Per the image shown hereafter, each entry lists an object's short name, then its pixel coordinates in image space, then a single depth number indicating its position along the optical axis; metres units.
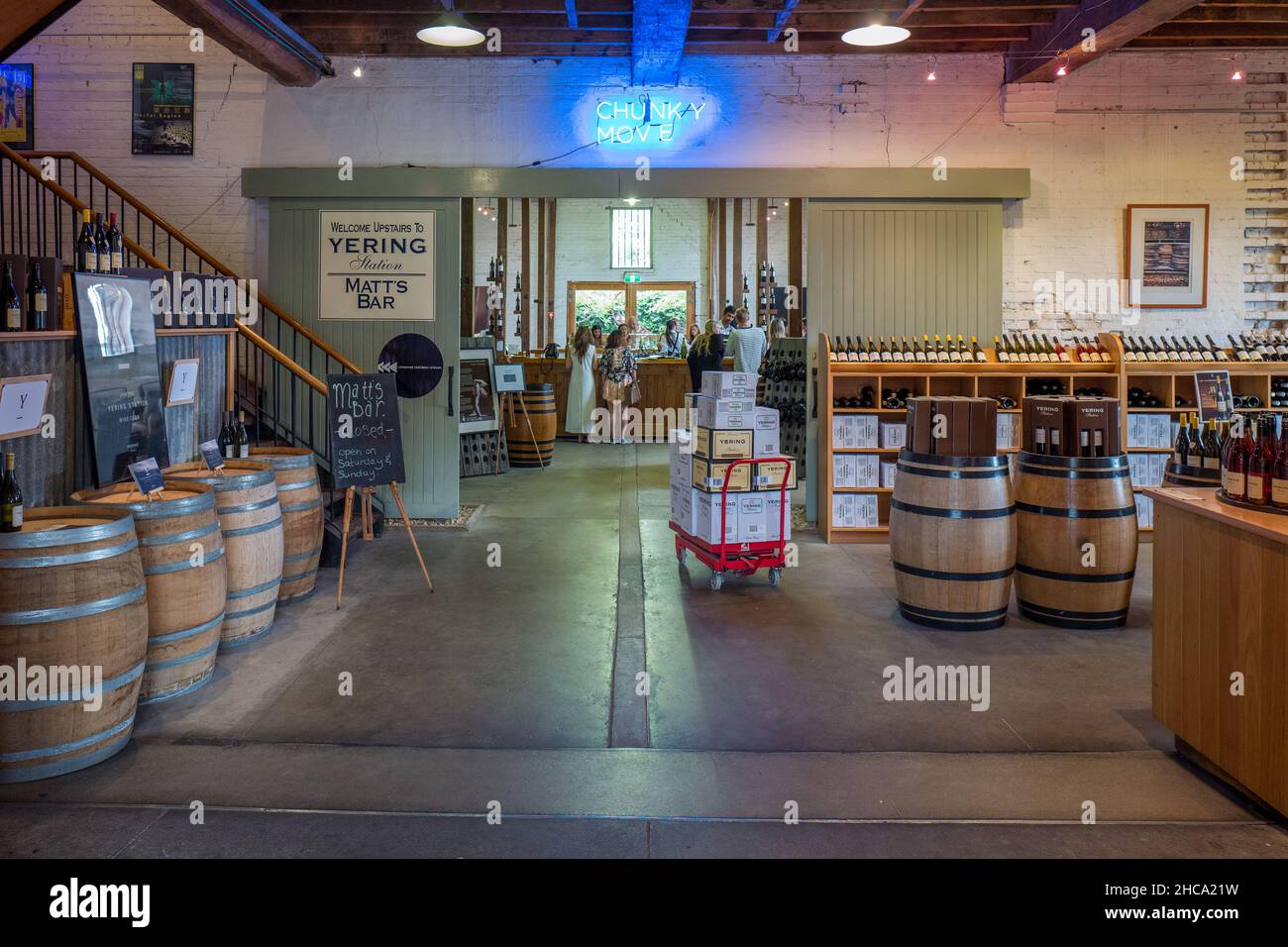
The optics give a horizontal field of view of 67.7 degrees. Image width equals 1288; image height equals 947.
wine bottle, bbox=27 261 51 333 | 4.29
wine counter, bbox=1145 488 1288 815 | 2.91
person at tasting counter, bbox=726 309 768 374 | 10.64
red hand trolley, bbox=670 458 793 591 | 5.93
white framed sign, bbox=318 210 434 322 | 8.06
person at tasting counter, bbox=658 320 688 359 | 15.48
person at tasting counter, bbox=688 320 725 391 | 12.23
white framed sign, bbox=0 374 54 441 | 3.80
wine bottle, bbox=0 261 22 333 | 4.07
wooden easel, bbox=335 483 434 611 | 5.73
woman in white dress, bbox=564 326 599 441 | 13.66
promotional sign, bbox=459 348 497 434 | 11.16
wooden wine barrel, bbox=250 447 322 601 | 5.39
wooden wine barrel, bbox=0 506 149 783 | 3.11
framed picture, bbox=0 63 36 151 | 7.91
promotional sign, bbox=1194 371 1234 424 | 6.68
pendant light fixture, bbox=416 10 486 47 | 5.95
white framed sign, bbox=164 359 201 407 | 5.14
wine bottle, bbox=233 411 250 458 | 5.36
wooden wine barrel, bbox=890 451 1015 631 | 4.85
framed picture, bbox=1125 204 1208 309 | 8.16
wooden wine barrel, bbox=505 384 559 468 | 11.75
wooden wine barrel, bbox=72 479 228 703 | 3.82
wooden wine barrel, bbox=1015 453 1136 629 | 4.95
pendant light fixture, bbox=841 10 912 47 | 5.97
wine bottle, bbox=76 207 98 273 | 4.97
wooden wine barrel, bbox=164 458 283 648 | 4.52
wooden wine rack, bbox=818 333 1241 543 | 7.53
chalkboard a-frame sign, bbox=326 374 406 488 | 5.80
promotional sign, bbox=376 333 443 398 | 8.18
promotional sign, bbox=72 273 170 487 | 4.45
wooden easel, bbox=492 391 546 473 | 12.01
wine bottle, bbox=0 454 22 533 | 3.39
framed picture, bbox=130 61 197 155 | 7.97
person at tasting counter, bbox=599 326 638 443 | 13.75
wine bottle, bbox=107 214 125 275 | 5.24
